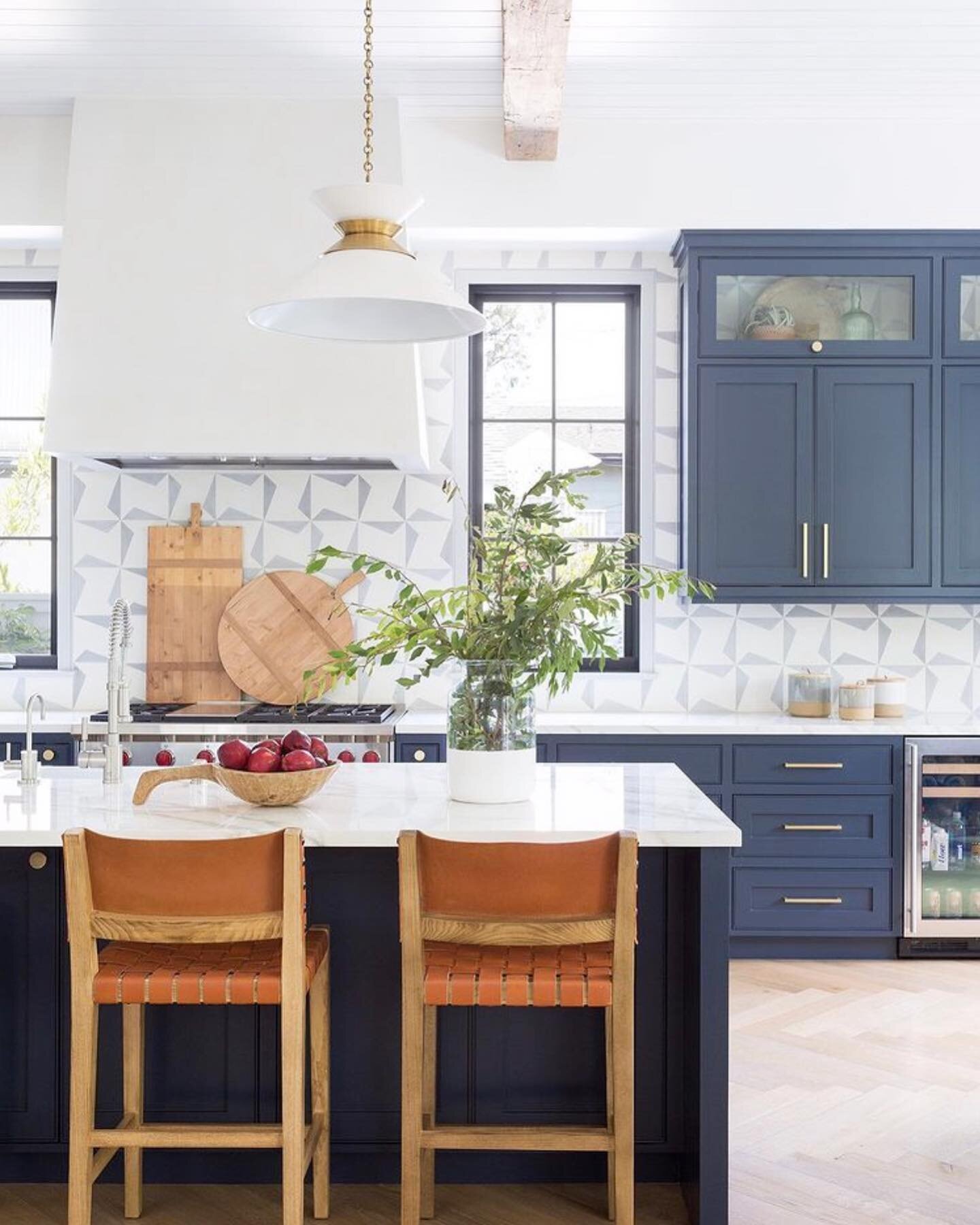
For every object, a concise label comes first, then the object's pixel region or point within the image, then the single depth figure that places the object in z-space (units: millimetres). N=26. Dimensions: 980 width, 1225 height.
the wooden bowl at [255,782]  2535
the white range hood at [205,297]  4211
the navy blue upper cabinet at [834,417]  4578
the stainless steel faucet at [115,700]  2869
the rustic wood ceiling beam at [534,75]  3373
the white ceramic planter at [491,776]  2641
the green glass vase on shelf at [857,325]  4609
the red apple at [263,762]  2559
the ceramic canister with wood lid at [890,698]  4773
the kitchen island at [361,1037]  2684
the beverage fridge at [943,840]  4391
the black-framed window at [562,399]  5043
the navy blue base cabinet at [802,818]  4434
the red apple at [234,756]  2574
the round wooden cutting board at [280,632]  4828
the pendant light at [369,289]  2186
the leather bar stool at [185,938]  2199
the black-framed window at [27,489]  5004
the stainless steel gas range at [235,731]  4230
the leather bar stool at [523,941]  2238
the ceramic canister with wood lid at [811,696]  4754
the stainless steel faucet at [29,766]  2797
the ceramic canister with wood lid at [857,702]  4660
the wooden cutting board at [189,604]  4883
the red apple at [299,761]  2578
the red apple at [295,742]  2648
